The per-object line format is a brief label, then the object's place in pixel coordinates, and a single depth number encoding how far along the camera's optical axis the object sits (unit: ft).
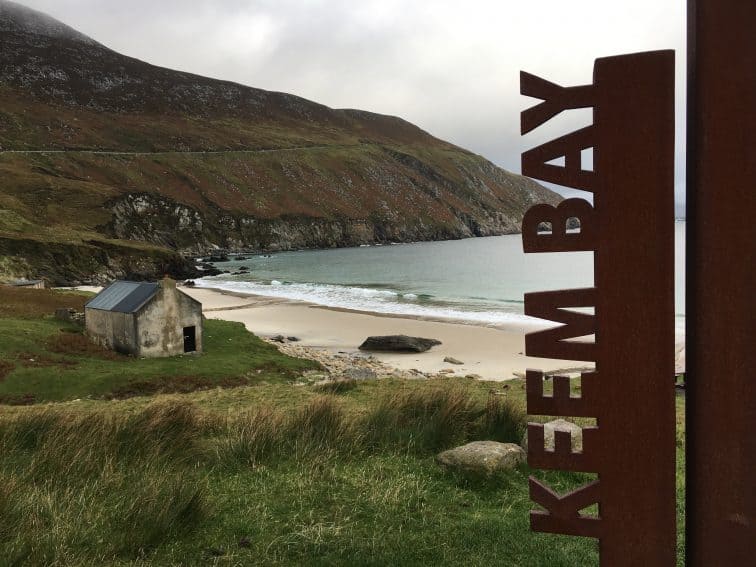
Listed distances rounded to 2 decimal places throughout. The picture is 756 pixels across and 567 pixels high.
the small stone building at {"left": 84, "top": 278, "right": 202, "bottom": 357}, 66.33
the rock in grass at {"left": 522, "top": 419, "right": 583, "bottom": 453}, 19.05
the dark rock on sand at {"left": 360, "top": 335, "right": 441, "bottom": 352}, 82.69
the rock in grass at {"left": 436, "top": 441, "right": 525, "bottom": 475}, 17.16
